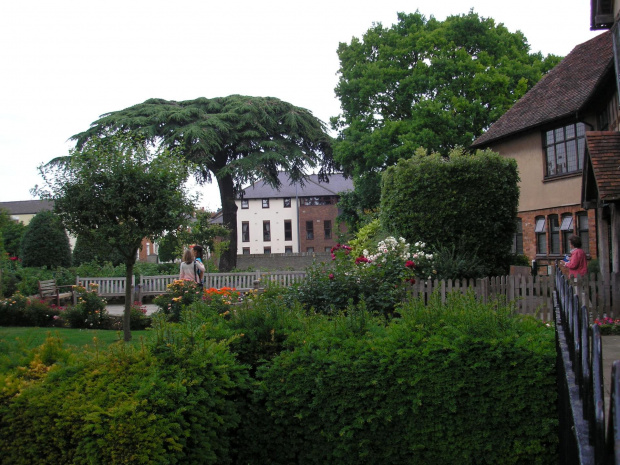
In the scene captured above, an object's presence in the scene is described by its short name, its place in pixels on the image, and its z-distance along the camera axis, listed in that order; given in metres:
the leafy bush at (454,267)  12.16
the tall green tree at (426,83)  28.50
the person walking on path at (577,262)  11.90
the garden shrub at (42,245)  27.08
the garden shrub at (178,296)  11.58
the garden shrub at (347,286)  7.91
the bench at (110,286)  19.63
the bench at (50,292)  16.16
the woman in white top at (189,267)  12.66
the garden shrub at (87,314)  13.43
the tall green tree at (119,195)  10.98
